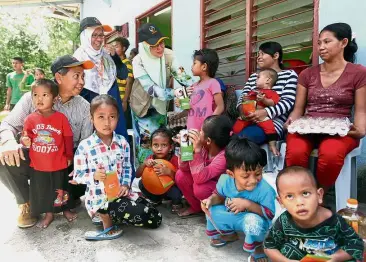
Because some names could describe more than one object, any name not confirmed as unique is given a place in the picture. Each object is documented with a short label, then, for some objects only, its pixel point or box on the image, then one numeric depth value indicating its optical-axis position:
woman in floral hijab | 3.52
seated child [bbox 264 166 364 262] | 1.53
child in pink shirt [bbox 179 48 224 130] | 3.27
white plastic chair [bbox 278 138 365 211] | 2.31
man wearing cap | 2.62
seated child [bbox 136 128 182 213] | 2.96
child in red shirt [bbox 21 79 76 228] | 2.61
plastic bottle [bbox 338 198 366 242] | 1.77
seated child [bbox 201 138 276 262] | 1.99
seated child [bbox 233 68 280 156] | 2.74
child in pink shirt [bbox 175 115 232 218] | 2.36
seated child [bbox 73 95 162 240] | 2.40
